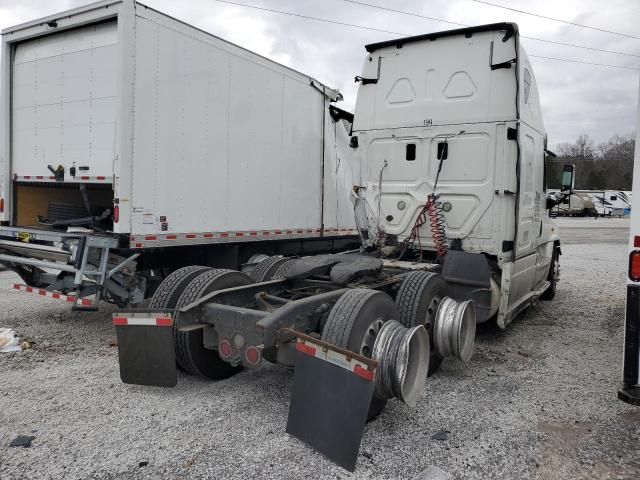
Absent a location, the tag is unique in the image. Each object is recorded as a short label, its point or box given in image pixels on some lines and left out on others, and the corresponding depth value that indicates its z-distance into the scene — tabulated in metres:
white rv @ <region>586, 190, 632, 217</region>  49.25
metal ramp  5.37
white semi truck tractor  3.39
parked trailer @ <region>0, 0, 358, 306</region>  5.39
